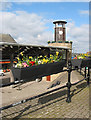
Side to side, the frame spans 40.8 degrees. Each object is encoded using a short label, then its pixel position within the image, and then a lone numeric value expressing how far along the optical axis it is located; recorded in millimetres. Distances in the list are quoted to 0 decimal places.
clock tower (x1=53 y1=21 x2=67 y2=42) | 24766
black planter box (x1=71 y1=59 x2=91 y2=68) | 3730
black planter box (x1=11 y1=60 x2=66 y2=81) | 1980
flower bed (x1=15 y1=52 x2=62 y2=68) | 2240
